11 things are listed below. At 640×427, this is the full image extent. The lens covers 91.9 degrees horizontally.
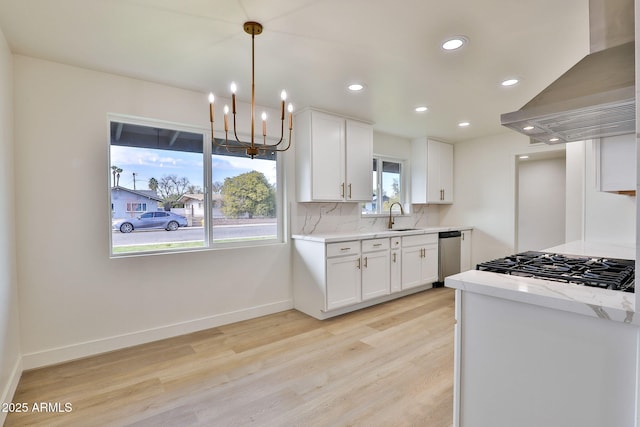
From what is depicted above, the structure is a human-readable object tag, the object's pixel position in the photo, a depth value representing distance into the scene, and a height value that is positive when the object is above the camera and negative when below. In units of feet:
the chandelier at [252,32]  6.62 +4.00
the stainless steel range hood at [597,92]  4.43 +1.75
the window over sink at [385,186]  16.46 +1.32
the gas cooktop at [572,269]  4.61 -1.09
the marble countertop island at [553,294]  3.55 -1.12
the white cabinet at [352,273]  11.62 -2.60
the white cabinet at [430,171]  17.33 +2.21
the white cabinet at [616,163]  6.18 +0.96
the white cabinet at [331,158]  12.39 +2.20
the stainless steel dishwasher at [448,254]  16.28 -2.37
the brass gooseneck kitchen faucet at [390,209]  16.44 -0.17
